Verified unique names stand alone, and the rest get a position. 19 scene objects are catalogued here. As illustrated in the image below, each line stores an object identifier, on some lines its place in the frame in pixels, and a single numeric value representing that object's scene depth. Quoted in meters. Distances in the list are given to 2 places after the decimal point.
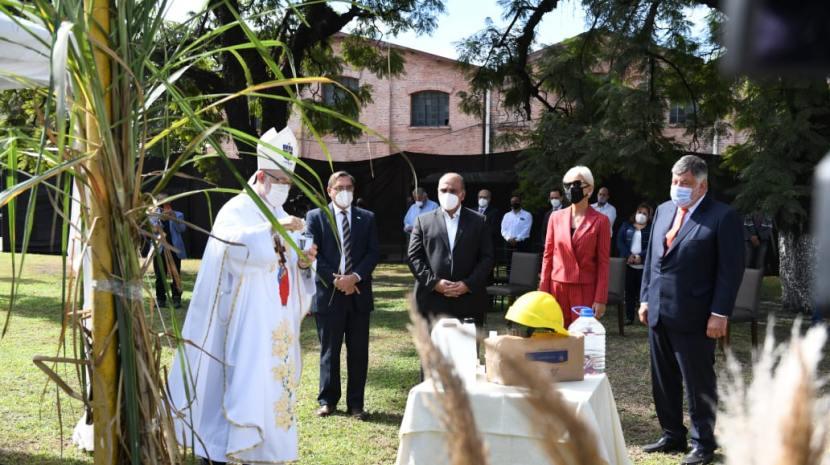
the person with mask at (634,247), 11.67
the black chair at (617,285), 10.55
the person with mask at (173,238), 12.36
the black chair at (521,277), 11.45
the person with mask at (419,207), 15.30
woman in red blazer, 6.07
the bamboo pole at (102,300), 2.05
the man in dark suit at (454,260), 6.37
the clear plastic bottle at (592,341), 4.23
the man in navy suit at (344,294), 6.56
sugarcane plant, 2.01
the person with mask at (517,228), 15.55
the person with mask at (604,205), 13.53
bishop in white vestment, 4.65
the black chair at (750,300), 9.05
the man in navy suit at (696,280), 5.17
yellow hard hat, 3.79
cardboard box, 3.72
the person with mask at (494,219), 15.42
